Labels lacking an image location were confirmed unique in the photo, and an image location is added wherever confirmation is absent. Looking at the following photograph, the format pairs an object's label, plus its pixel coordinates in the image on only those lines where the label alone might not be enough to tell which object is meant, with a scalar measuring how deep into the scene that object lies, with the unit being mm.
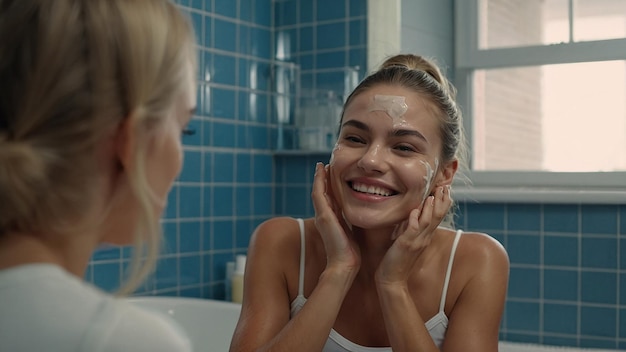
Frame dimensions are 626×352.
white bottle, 2346
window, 2359
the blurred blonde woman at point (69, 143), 545
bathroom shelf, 2518
